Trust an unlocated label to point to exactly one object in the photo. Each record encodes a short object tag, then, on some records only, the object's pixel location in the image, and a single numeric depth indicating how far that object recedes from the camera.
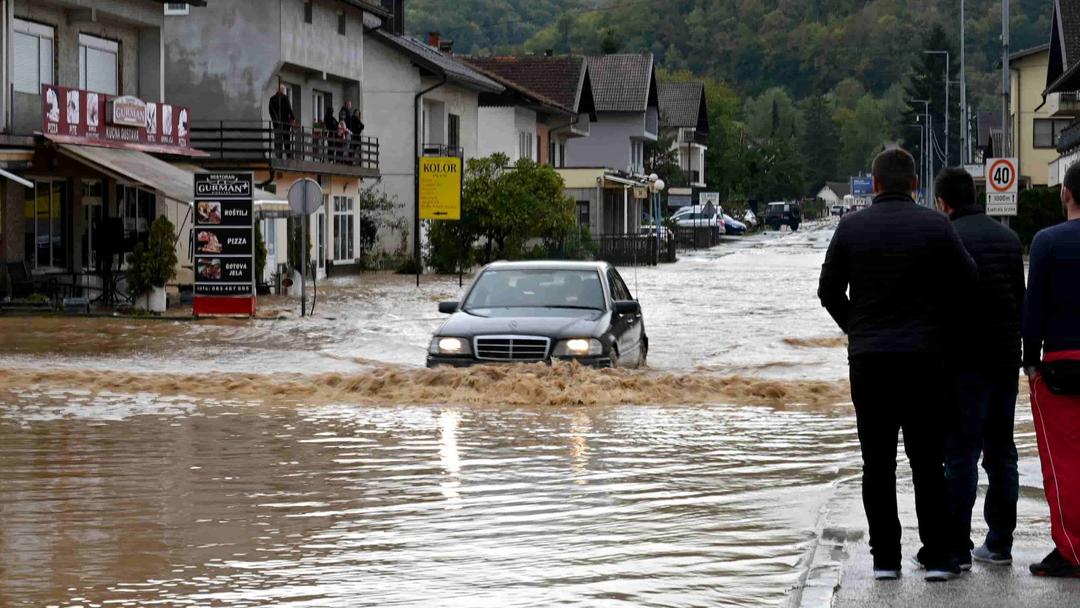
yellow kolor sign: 45.25
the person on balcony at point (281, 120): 42.47
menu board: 30.17
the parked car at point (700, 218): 93.89
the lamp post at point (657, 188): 71.23
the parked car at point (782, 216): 131.88
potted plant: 31.38
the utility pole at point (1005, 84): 44.00
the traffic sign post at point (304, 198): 31.52
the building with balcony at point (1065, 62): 55.63
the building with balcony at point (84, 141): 31.34
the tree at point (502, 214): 50.28
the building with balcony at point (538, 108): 66.94
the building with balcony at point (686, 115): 123.25
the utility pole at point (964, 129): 68.06
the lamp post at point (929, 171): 103.00
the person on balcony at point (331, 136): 46.03
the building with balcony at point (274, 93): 42.69
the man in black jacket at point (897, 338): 7.62
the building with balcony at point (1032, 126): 90.25
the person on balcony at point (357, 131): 48.25
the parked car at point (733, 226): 112.50
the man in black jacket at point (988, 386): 8.01
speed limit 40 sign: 34.59
